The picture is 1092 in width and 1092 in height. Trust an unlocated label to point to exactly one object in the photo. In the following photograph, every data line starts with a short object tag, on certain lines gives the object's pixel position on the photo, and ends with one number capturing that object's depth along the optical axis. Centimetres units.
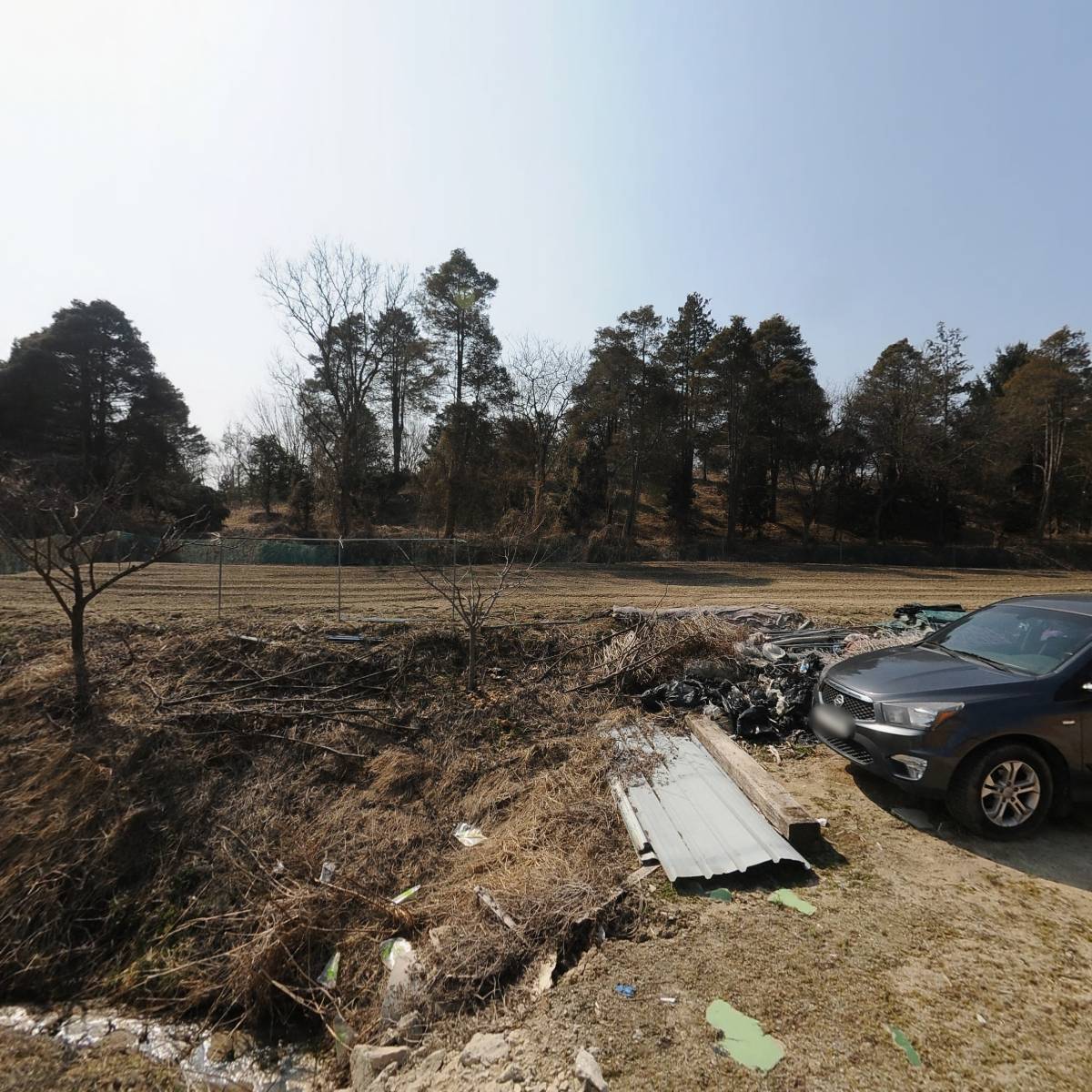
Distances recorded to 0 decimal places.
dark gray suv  401
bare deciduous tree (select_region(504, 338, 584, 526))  3045
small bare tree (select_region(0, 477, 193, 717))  630
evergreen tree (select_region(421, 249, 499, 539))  2961
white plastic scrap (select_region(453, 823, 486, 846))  536
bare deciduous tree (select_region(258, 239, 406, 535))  2758
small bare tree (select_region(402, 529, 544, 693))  783
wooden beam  392
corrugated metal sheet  374
